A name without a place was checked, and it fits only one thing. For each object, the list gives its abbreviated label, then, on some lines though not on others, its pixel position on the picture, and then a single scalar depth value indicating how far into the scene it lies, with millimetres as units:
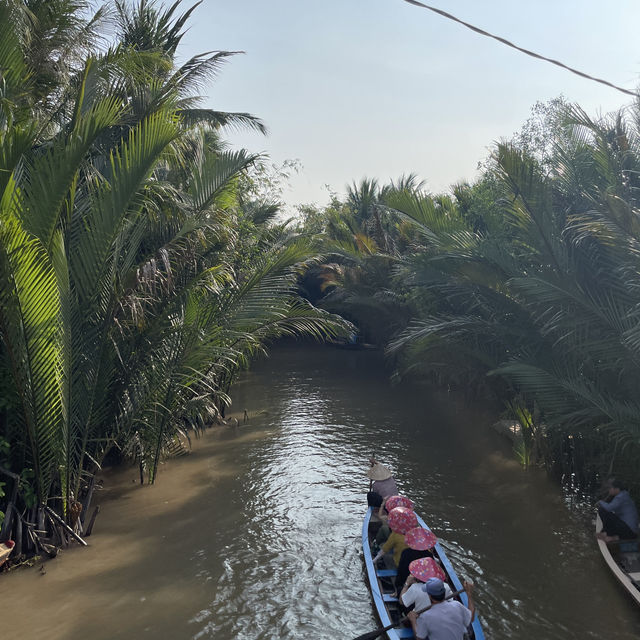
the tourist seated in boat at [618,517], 7312
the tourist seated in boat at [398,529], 6891
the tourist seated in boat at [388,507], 7512
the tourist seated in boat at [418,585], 5566
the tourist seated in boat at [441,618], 5180
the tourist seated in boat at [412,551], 6387
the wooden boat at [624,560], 6520
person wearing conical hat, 8961
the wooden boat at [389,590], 5637
